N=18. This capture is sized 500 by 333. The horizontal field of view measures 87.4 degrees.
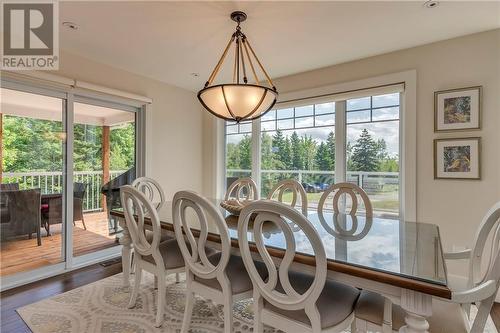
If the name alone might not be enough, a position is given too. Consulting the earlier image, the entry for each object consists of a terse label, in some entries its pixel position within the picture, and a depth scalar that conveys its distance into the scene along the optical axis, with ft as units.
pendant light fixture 6.32
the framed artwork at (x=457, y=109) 8.05
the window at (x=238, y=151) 14.29
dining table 3.57
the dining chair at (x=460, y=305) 3.71
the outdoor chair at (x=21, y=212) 8.85
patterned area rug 6.36
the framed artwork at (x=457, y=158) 8.05
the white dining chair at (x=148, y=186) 9.39
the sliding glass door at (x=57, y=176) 8.86
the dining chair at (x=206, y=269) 4.91
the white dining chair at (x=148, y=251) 6.31
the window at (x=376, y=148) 9.87
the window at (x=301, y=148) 11.49
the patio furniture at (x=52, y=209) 9.70
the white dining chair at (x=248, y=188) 9.82
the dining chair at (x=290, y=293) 3.83
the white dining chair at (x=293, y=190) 8.51
